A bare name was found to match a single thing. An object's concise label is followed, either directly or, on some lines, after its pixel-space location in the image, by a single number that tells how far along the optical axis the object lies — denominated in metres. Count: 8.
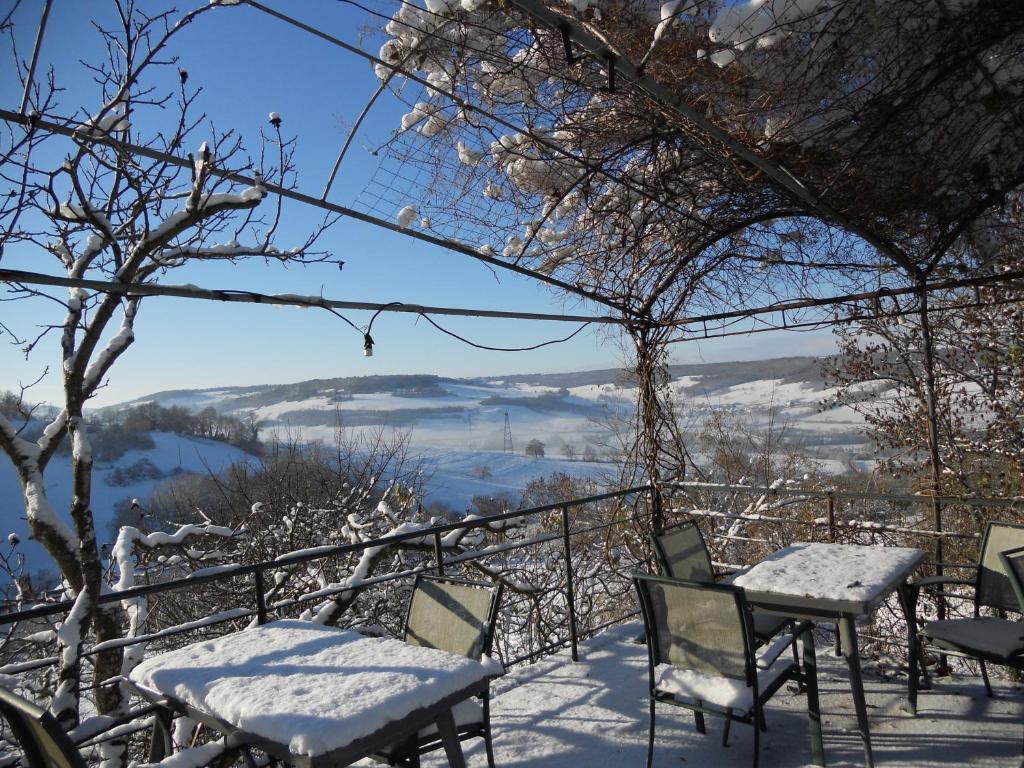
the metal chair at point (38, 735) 1.09
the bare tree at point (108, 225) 3.79
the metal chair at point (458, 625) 1.96
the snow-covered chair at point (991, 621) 2.08
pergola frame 1.57
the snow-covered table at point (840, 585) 2.23
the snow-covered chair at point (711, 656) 1.95
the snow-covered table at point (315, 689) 1.38
